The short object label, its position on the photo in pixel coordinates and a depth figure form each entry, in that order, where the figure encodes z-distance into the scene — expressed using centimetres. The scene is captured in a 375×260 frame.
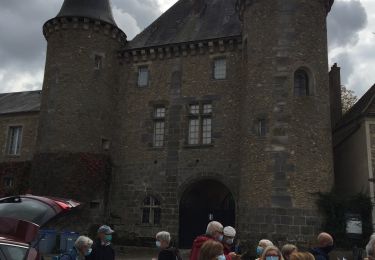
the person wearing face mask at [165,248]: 637
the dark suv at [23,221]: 607
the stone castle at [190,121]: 1692
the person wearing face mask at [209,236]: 591
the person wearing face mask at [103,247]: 707
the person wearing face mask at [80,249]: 654
